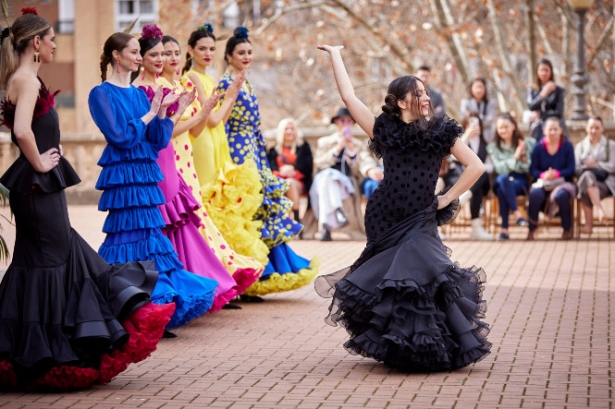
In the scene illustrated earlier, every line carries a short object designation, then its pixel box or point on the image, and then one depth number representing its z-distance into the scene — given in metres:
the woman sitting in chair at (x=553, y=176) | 14.87
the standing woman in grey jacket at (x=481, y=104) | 15.88
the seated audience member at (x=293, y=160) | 15.27
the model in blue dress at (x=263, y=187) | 9.80
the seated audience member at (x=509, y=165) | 15.11
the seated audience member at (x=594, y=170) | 14.86
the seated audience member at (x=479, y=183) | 15.16
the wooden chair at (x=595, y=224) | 14.96
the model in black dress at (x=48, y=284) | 6.29
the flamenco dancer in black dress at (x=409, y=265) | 6.72
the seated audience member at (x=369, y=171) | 15.42
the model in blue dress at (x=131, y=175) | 7.70
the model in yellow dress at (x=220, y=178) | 9.44
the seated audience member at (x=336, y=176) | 15.36
